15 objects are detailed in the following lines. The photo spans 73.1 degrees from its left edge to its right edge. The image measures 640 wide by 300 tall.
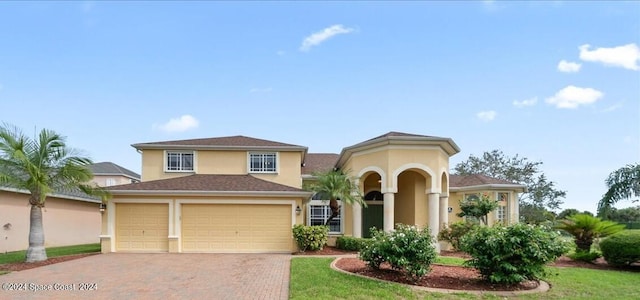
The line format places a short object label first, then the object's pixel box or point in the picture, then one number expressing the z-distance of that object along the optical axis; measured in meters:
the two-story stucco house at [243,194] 17.78
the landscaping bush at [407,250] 9.90
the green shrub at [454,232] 17.95
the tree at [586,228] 16.64
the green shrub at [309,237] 17.48
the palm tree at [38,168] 14.48
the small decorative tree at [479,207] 20.40
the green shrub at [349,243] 18.00
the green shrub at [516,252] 9.55
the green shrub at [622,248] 14.40
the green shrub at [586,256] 15.92
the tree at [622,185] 18.56
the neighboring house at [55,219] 19.20
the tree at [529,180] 40.22
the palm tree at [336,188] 18.81
